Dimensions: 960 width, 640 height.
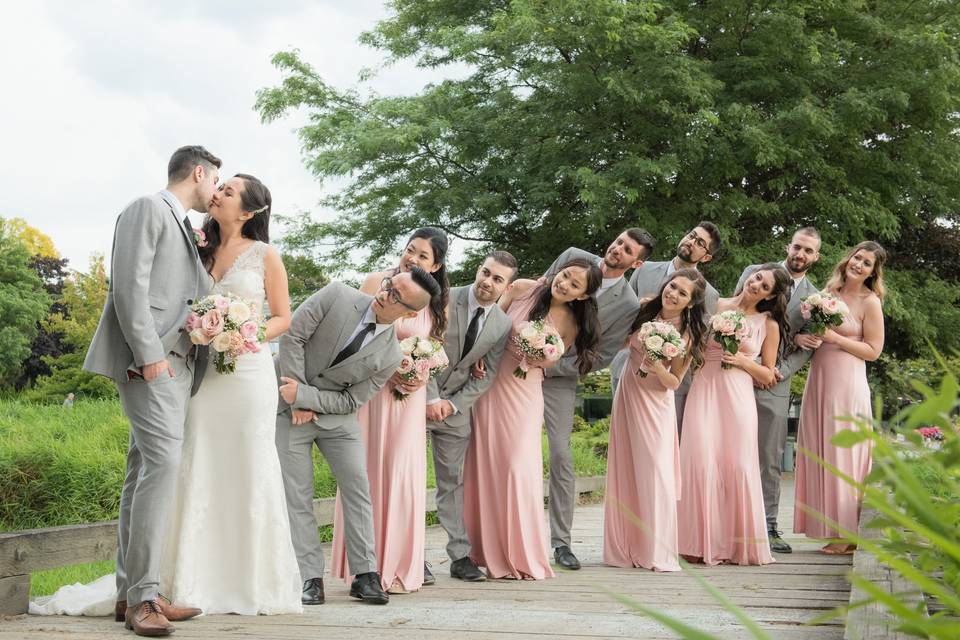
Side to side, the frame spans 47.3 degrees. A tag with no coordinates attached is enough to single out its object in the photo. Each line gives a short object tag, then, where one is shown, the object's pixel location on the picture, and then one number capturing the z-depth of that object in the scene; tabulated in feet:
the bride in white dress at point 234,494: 16.97
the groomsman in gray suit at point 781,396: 28.27
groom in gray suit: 15.20
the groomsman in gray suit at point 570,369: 24.39
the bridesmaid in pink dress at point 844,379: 26.76
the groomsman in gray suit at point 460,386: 22.62
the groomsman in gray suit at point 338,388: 19.03
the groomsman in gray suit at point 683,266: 26.02
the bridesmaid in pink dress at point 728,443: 25.44
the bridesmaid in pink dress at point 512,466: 22.82
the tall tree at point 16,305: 136.46
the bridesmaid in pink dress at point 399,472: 20.49
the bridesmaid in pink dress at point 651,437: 24.48
